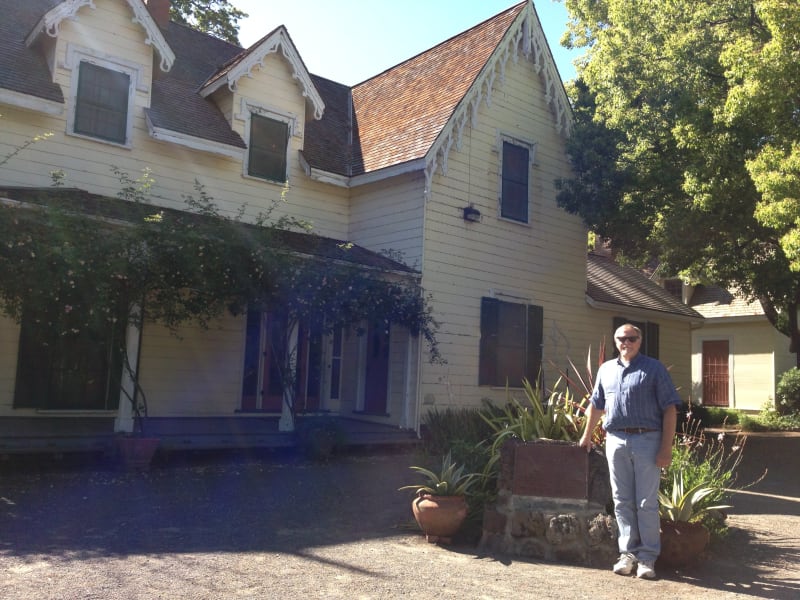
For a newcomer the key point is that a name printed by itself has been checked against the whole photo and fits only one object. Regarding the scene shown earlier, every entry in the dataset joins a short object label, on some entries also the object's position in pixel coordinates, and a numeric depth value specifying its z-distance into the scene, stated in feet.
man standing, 17.67
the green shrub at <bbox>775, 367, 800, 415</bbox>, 71.10
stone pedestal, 19.35
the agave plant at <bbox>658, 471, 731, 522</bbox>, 19.49
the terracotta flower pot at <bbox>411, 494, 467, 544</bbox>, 20.45
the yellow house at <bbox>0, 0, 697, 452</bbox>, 38.22
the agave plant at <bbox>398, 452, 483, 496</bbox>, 20.99
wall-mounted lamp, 45.85
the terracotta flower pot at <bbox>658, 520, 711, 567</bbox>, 18.69
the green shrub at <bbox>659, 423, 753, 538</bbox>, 20.86
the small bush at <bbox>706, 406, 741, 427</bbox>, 71.51
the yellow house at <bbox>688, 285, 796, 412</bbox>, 76.43
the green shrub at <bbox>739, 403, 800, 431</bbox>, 68.08
